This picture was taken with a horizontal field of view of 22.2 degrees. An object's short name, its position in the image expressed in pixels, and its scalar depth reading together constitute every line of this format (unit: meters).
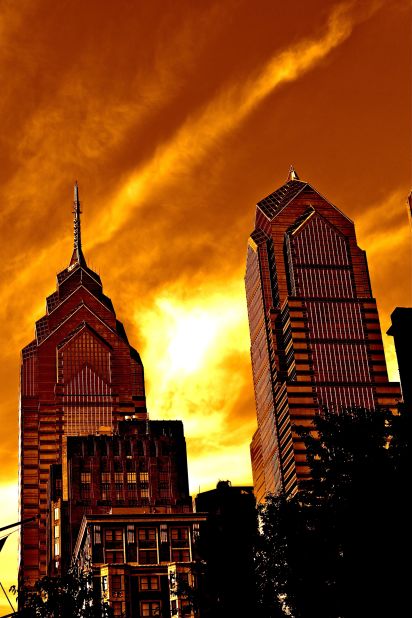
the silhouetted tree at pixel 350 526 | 52.31
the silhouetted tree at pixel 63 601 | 79.25
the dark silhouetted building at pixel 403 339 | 88.44
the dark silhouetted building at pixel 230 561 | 71.12
